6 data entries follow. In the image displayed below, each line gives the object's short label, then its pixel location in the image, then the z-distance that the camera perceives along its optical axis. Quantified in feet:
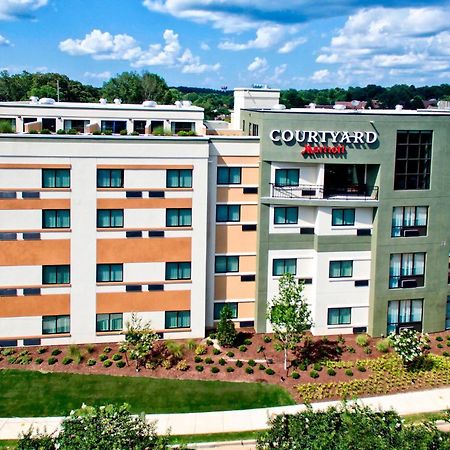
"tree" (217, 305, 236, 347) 133.28
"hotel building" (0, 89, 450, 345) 129.59
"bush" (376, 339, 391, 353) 133.69
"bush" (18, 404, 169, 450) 70.44
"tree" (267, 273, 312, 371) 122.62
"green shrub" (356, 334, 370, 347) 136.56
